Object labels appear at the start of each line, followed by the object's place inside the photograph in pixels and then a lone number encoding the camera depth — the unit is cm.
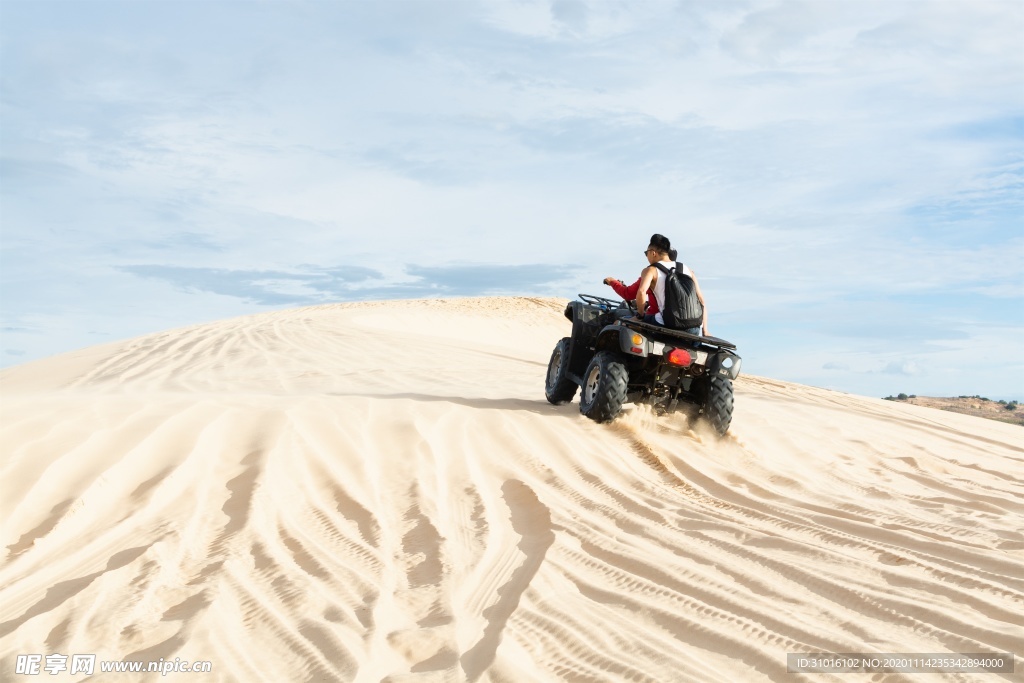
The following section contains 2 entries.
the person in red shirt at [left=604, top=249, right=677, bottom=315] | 753
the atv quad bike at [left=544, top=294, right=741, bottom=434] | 708
